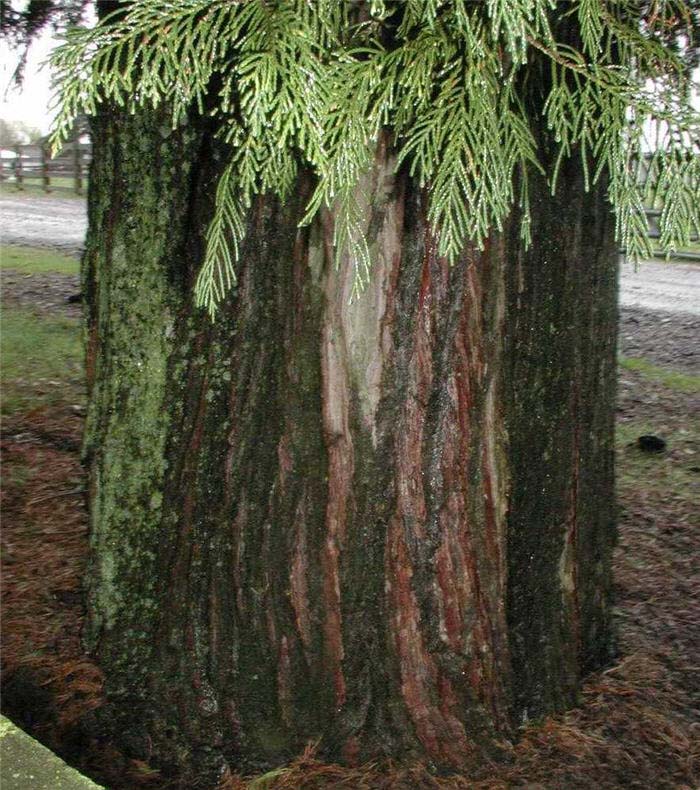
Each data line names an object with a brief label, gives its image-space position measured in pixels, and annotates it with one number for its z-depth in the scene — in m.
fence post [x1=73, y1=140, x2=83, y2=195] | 23.30
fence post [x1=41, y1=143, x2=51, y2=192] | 24.34
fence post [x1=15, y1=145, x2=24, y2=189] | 25.08
